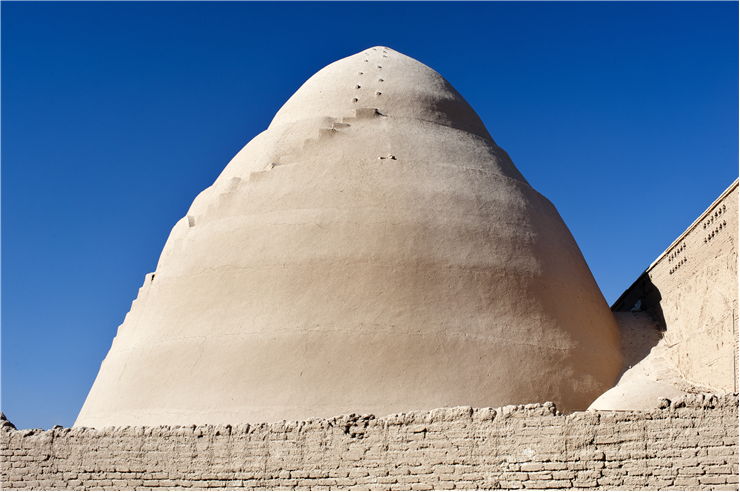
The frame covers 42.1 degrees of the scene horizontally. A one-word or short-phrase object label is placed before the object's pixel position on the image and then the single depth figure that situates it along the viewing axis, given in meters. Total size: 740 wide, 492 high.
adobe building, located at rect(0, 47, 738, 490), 11.23
